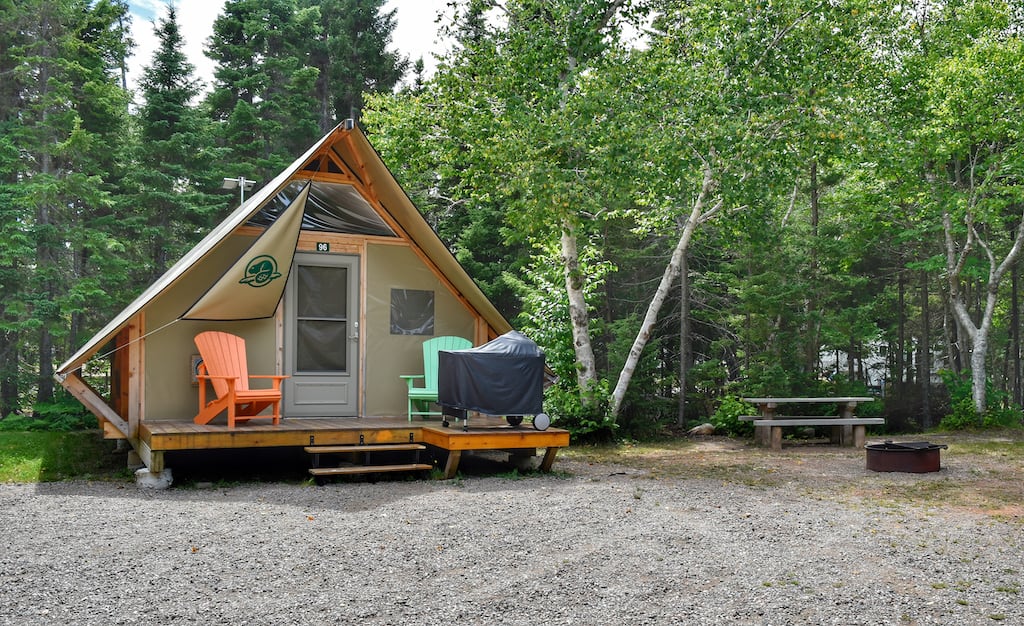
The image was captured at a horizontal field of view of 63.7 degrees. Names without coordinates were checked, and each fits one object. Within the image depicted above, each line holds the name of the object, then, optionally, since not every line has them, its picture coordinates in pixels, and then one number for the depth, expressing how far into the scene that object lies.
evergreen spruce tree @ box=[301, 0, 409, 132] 21.12
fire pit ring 7.95
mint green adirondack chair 7.96
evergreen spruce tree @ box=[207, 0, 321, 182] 19.08
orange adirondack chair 6.88
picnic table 10.41
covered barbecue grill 7.07
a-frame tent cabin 7.27
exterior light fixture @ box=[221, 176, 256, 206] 10.34
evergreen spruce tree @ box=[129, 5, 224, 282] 16.86
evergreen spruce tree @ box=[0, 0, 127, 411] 14.70
